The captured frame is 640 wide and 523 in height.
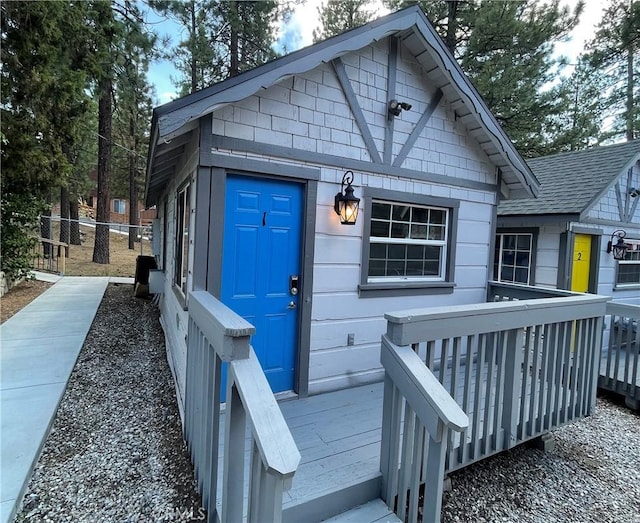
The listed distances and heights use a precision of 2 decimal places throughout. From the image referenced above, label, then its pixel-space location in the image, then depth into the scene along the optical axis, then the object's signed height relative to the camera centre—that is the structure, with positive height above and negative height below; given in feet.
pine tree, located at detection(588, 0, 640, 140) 43.24 +25.20
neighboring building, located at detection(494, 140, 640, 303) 21.20 +1.60
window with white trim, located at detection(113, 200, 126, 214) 105.09 +7.94
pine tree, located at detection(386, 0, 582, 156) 31.22 +18.68
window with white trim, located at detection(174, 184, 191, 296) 12.77 -0.01
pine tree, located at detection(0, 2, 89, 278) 24.09 +9.13
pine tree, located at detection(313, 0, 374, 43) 39.38 +25.55
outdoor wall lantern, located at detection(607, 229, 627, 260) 22.71 +0.62
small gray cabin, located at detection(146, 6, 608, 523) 6.85 -1.35
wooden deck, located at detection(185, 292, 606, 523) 5.59 -3.34
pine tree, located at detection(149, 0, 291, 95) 36.91 +21.91
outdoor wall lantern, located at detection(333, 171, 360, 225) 12.00 +1.27
